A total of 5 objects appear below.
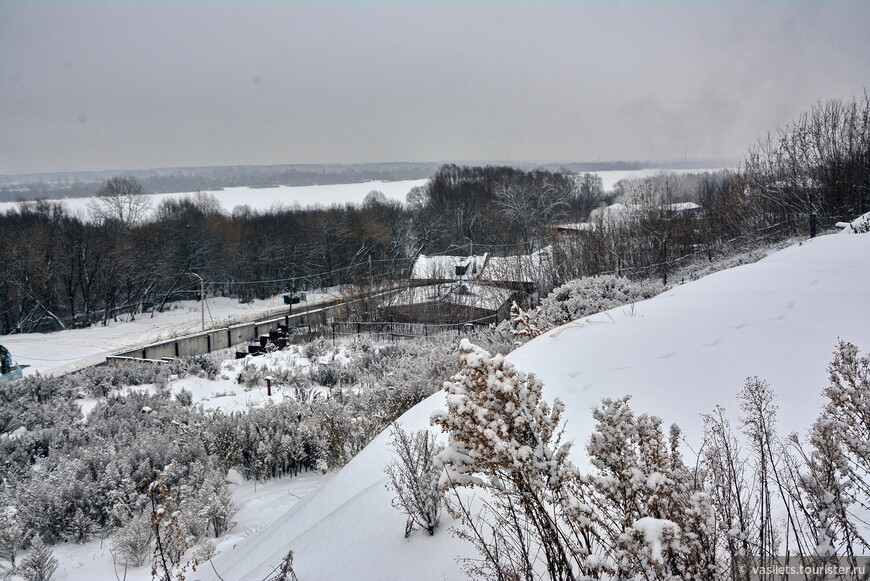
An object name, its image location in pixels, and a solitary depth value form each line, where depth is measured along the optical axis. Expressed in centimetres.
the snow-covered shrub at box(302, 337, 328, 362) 1742
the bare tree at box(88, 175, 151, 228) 5956
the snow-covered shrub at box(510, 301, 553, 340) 1056
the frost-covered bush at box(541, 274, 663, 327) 1180
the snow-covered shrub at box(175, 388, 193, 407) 1156
